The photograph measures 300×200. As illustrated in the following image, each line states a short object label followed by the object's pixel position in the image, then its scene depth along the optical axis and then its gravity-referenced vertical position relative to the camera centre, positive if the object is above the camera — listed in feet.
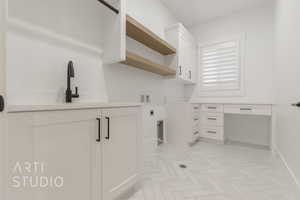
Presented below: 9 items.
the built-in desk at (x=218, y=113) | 8.57 -0.86
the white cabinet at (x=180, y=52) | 9.27 +3.12
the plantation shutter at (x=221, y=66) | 10.54 +2.46
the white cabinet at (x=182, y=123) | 8.98 -1.52
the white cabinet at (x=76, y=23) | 3.66 +2.22
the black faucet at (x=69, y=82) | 4.28 +0.45
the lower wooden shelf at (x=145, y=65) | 5.89 +1.57
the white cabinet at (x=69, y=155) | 2.20 -1.06
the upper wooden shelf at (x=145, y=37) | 5.96 +2.92
